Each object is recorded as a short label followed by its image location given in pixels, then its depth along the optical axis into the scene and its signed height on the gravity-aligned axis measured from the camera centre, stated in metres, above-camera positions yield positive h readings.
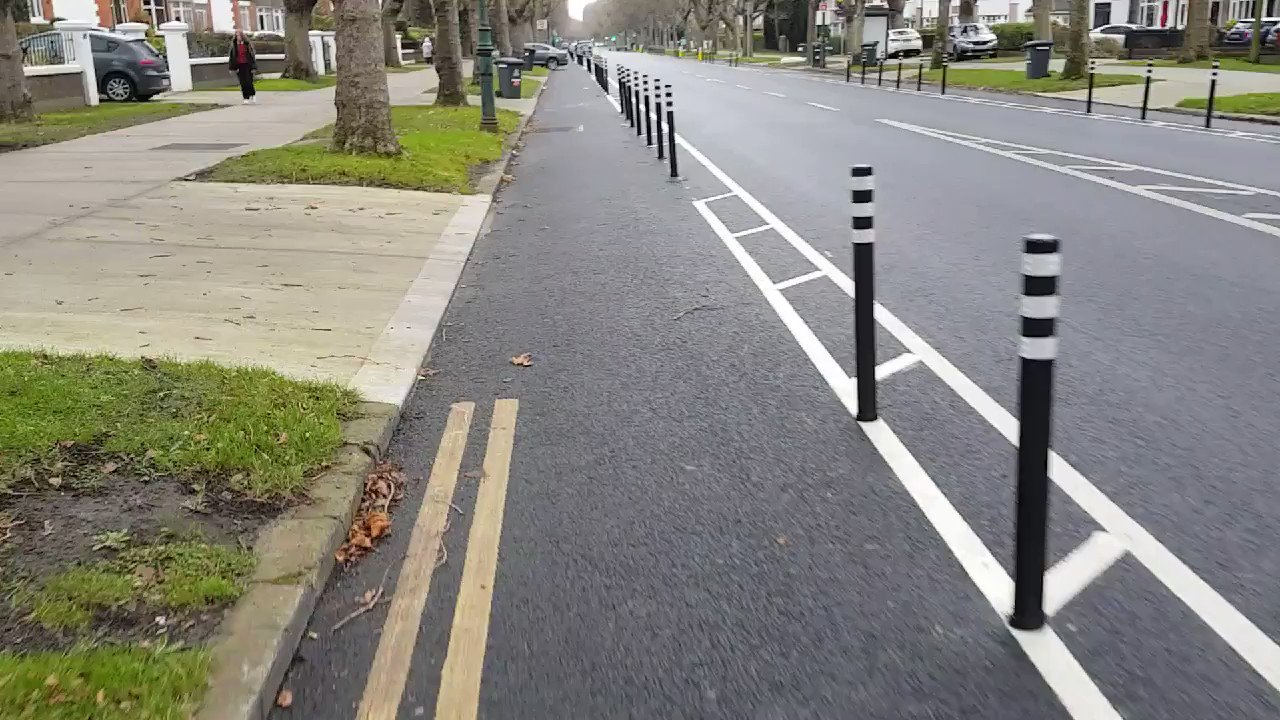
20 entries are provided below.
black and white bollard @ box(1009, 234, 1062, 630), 3.30 -1.10
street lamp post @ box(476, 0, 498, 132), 20.16 -0.65
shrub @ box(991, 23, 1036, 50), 61.69 -0.69
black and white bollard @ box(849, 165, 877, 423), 5.12 -1.11
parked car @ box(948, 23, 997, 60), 53.58 -0.77
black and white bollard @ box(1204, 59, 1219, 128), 19.83 -1.39
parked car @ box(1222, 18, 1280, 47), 46.56 -0.58
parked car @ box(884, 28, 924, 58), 60.97 -0.86
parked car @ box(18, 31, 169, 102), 28.25 -0.61
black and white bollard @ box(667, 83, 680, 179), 14.96 -1.37
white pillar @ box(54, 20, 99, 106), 26.81 -0.24
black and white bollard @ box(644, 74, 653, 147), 19.19 -1.52
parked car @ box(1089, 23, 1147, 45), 59.22 -0.52
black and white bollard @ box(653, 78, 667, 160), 17.25 -1.15
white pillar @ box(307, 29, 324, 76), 47.25 -0.49
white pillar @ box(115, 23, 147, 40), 35.27 +0.34
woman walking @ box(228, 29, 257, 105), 29.12 -0.62
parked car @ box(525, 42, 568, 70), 72.12 -1.44
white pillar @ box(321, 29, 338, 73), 49.69 -0.23
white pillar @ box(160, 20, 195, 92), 34.38 -0.39
